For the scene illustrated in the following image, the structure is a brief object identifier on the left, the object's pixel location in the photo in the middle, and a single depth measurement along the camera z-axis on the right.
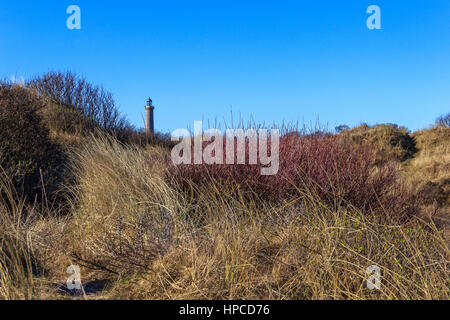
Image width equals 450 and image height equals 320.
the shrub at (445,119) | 19.87
